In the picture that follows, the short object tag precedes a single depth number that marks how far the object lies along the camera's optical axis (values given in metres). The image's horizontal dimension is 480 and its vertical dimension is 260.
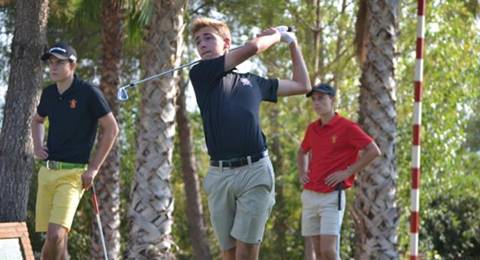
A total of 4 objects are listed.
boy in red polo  17.09
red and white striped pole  14.27
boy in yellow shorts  14.77
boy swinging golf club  12.30
